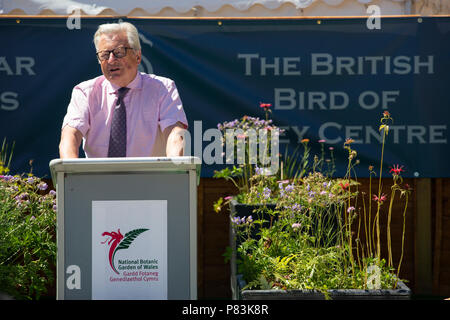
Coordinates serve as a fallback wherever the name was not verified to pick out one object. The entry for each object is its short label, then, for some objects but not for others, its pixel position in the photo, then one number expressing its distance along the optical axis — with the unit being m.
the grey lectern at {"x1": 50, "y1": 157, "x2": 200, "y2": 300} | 4.53
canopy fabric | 9.76
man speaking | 6.10
